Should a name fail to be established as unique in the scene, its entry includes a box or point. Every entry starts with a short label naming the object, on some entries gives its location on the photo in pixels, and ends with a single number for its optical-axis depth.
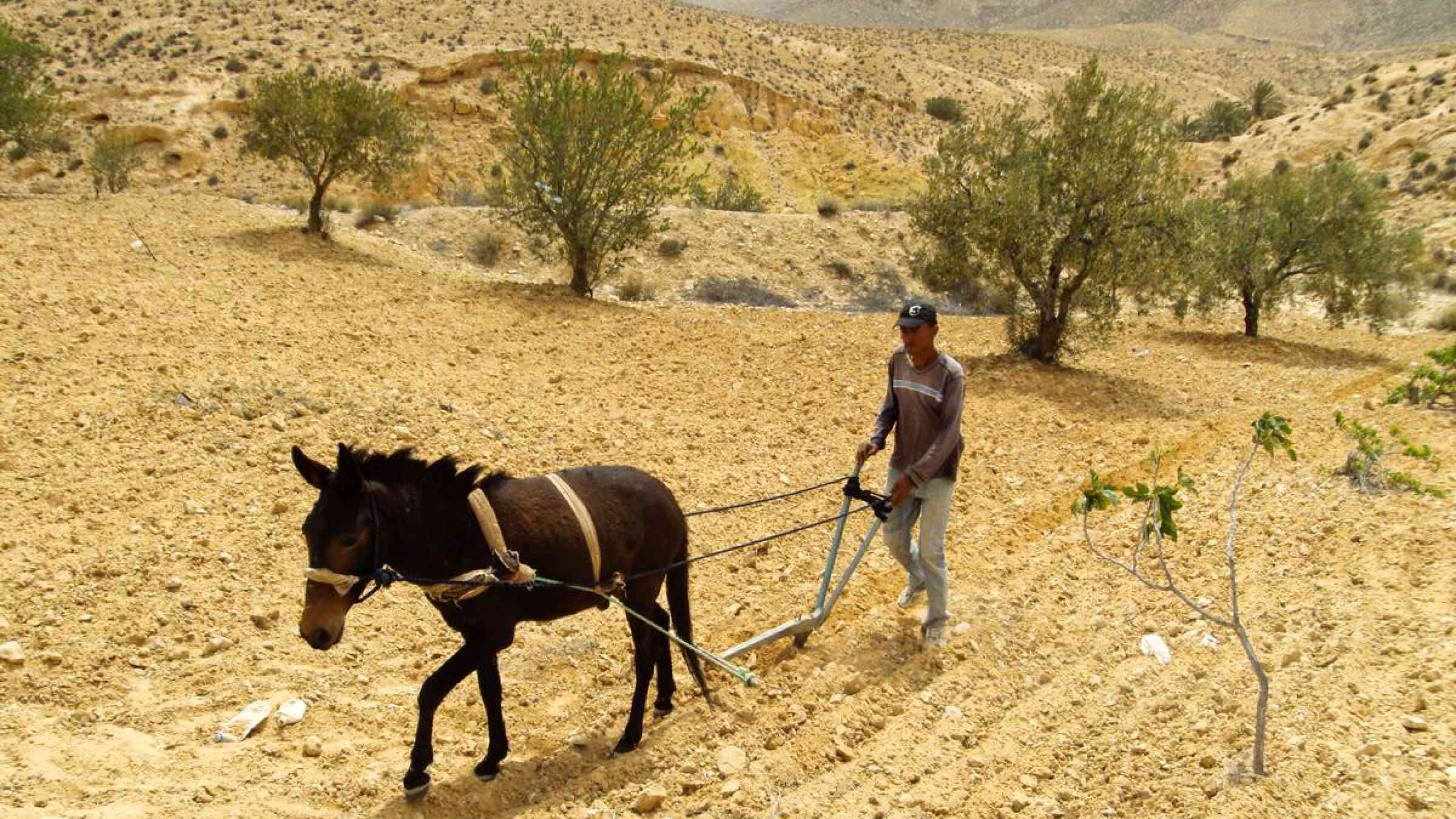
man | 4.86
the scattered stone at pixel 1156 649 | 4.62
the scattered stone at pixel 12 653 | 4.71
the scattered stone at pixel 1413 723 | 3.51
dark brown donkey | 3.59
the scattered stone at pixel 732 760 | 4.27
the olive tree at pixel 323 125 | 16.94
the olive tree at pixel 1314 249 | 17.39
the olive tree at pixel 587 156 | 16.25
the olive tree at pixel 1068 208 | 13.24
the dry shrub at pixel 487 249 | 20.91
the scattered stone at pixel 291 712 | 4.57
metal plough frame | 4.97
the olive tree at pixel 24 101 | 20.75
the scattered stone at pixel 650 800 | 3.99
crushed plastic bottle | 4.39
